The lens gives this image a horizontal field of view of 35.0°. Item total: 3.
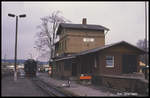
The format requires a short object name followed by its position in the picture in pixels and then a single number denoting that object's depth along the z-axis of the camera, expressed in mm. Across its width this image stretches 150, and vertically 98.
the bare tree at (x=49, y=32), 49156
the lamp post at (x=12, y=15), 30683
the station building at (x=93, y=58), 25609
